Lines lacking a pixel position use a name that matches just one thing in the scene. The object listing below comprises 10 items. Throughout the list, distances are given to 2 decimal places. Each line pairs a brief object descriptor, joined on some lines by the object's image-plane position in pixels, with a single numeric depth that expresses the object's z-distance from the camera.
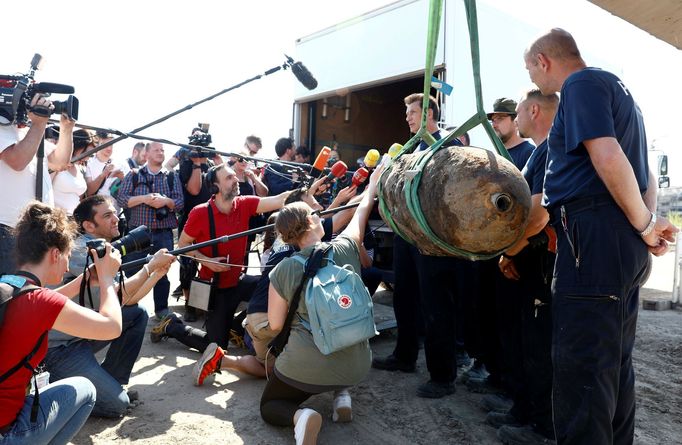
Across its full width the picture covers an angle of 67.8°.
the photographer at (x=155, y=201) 5.01
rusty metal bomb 1.72
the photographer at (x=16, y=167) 3.06
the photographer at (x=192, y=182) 5.48
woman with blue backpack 2.65
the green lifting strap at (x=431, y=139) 1.82
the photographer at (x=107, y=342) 2.98
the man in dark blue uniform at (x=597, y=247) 1.88
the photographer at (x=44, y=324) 2.04
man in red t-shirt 4.40
